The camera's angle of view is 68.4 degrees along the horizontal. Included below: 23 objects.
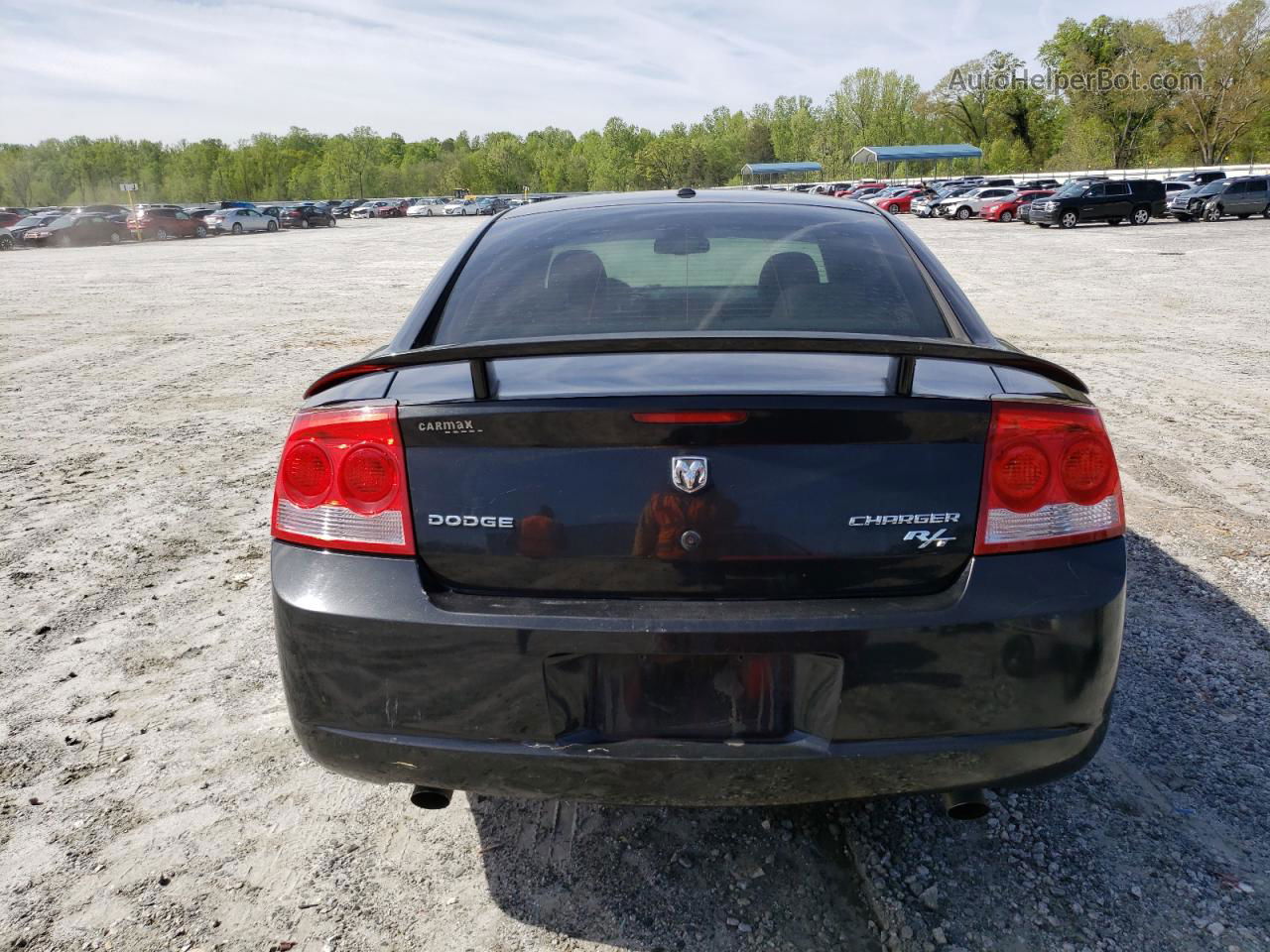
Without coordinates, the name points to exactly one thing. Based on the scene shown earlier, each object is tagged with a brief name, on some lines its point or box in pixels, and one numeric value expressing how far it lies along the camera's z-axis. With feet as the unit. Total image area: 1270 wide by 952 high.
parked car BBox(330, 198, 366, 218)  269.03
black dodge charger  6.16
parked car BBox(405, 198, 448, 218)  272.51
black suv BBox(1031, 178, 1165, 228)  114.42
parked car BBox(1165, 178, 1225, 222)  117.08
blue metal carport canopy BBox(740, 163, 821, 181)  385.70
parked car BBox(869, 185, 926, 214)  178.58
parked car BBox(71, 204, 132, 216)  149.04
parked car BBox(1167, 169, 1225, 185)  138.10
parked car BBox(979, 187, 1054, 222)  137.59
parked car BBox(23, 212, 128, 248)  139.54
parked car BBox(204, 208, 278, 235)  173.78
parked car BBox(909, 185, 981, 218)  160.66
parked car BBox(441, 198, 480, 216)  255.29
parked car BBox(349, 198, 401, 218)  269.44
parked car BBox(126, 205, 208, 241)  154.30
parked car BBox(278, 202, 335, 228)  193.57
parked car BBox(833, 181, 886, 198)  205.85
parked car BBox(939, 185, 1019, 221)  144.87
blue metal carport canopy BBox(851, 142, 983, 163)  283.79
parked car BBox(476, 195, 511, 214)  254.06
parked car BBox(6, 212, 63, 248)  137.90
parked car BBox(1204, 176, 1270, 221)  114.93
